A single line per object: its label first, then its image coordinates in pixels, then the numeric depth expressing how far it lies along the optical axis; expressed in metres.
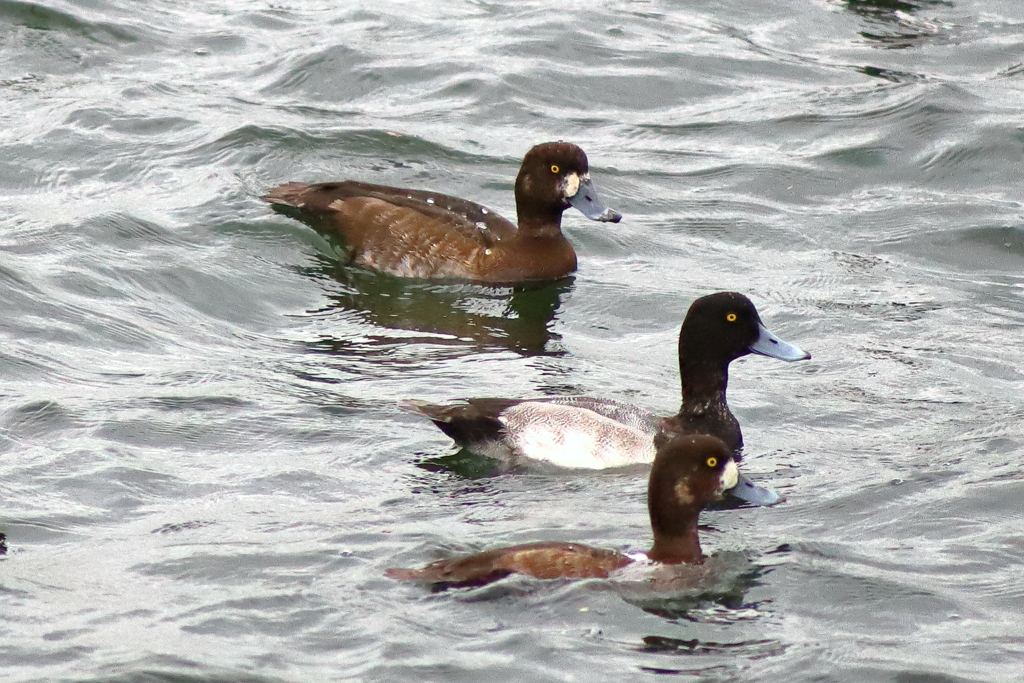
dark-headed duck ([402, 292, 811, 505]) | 18.56
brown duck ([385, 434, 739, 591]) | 15.20
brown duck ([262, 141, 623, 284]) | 25.73
